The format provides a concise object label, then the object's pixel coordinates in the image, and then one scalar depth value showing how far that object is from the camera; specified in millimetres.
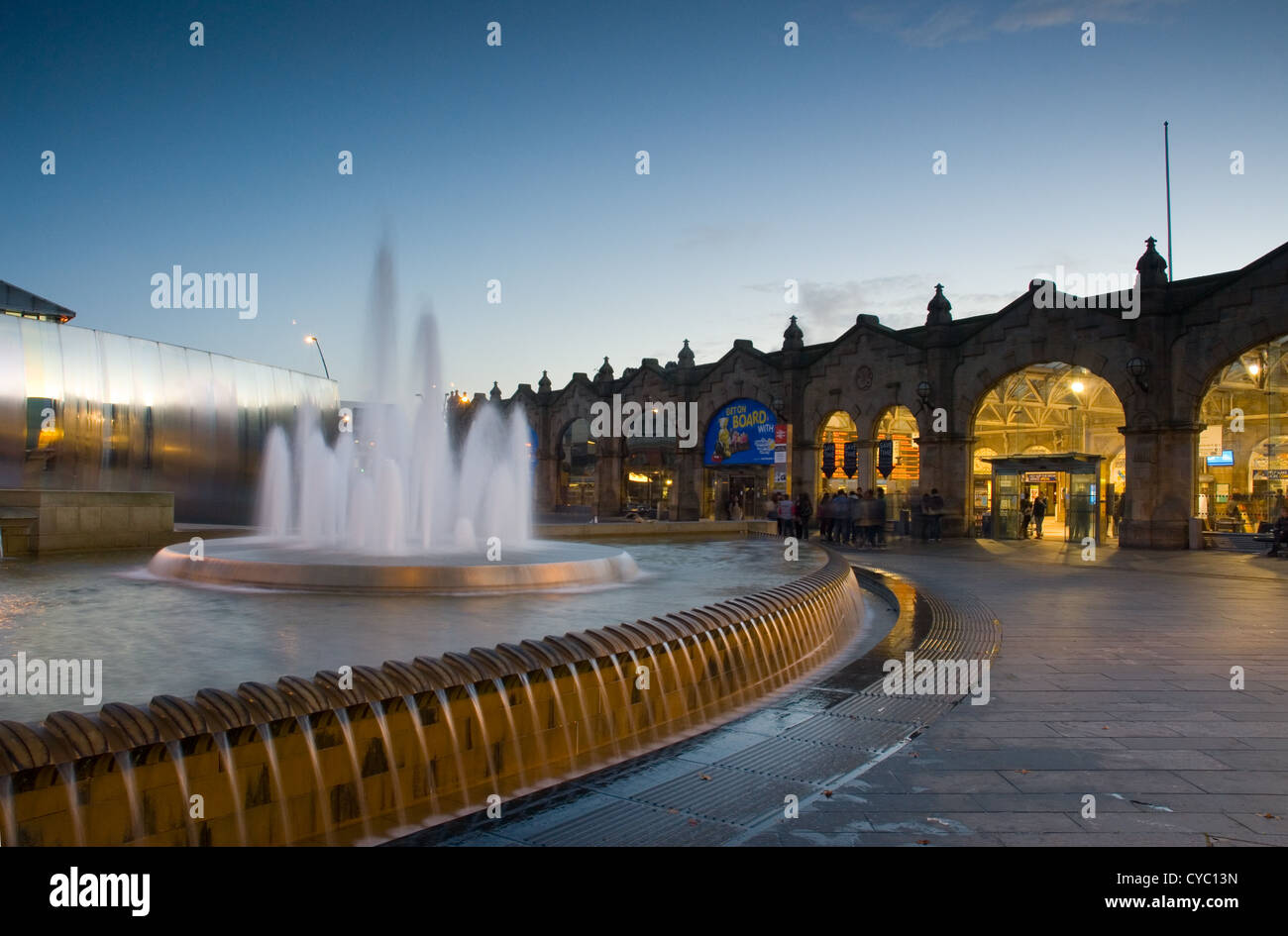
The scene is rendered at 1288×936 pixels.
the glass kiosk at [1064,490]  25641
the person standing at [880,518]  23812
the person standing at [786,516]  23734
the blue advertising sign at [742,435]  34875
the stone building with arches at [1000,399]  22875
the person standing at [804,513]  26250
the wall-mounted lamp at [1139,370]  23125
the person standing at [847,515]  24592
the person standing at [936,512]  26484
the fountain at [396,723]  3332
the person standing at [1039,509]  27203
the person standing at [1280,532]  20047
